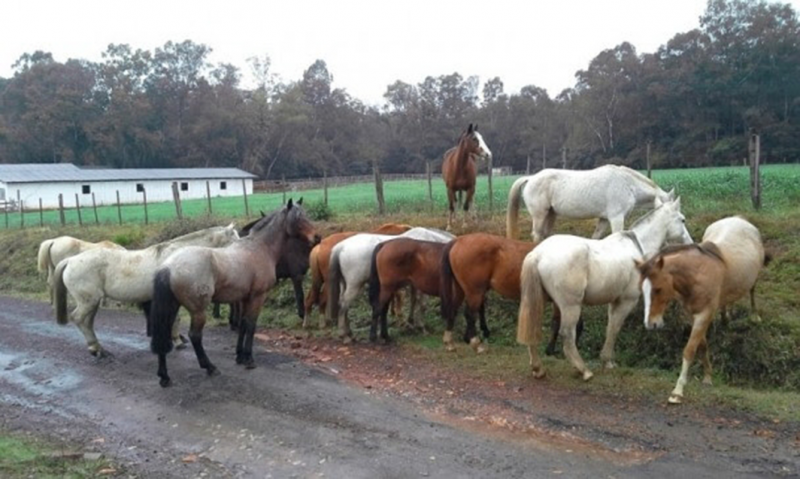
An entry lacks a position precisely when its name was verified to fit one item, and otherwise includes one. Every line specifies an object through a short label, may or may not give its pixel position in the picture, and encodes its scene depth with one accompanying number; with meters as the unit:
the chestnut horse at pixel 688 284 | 6.24
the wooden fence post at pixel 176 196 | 19.68
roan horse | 7.10
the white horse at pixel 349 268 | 9.26
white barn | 45.53
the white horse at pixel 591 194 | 8.95
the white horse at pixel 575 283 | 6.84
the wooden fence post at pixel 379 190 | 16.08
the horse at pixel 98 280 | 8.51
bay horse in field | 11.97
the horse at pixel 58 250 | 11.40
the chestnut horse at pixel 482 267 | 7.91
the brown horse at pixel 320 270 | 9.90
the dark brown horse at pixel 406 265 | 8.63
